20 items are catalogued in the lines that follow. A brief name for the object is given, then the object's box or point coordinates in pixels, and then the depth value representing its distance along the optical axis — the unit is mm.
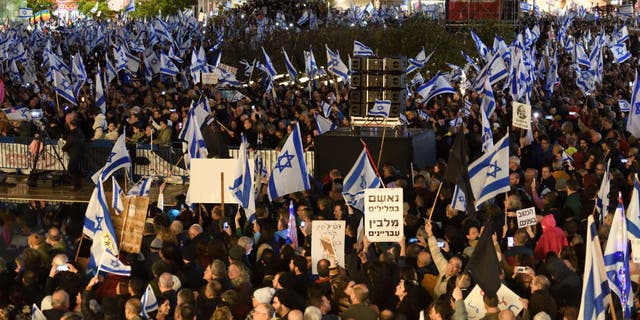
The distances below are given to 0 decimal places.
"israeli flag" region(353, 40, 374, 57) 28047
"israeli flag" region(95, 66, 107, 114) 24969
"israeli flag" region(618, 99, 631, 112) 25033
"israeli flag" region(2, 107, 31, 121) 25984
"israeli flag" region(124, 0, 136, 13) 58688
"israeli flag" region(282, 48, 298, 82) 30123
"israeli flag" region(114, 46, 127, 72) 31883
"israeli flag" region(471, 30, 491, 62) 31252
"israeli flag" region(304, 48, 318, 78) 30938
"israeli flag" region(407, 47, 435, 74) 30797
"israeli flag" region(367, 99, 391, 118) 22109
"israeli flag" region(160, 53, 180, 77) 31547
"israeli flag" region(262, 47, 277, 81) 28938
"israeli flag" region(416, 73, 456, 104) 25156
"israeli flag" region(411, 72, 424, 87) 32553
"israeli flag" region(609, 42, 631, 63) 31562
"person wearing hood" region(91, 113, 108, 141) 23938
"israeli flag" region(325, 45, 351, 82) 28234
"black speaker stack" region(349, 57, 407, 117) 22409
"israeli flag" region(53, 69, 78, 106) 25469
